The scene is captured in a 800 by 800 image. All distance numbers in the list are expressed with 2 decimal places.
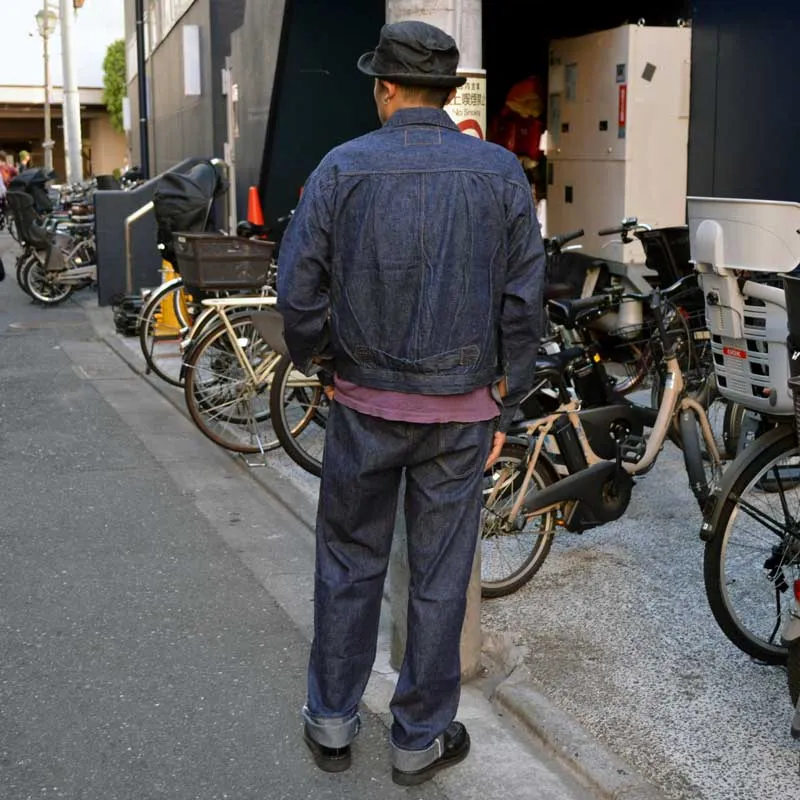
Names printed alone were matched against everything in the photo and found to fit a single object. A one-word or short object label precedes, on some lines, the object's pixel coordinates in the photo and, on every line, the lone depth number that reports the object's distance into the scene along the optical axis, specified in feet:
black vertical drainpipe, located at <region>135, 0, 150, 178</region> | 58.73
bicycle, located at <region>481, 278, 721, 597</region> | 15.33
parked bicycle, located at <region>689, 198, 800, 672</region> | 12.47
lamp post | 117.60
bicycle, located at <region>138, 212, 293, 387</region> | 25.62
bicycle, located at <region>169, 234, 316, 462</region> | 23.15
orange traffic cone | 36.24
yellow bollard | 32.73
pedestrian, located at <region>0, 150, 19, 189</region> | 105.06
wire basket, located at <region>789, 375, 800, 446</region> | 10.76
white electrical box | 29.35
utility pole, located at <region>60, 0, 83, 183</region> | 89.10
